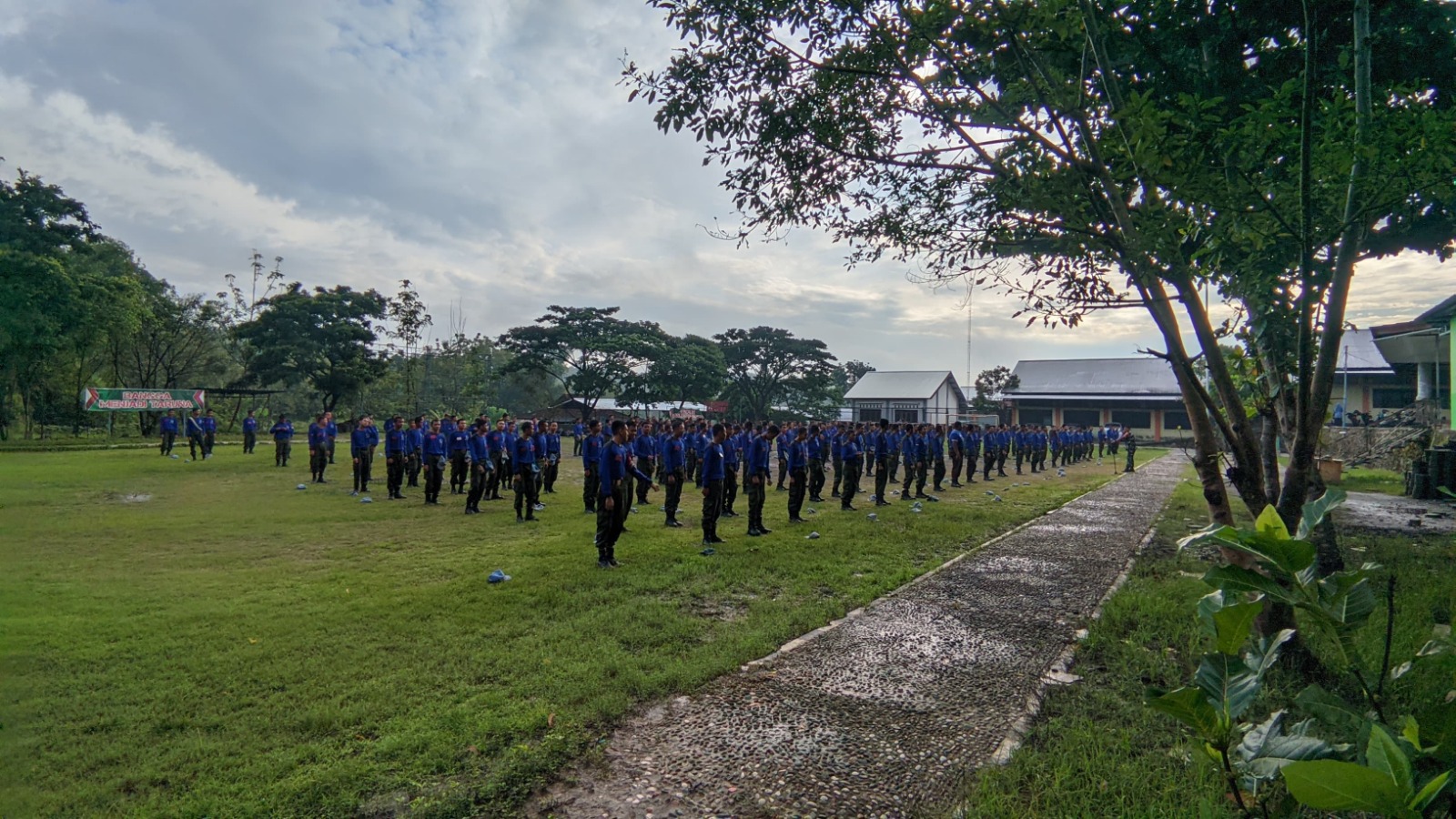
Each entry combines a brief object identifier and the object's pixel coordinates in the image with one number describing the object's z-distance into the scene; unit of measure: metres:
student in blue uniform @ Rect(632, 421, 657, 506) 13.72
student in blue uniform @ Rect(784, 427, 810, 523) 12.66
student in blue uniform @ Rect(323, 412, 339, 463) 17.01
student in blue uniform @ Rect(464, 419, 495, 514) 13.06
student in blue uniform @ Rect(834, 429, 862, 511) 13.98
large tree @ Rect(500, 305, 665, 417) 34.97
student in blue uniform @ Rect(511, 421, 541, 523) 11.95
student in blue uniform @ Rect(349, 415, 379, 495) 15.26
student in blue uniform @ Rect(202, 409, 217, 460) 22.13
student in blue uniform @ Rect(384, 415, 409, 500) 14.66
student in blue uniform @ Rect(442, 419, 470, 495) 14.72
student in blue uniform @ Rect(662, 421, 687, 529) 12.00
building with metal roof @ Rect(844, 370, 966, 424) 46.97
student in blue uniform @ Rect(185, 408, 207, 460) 21.41
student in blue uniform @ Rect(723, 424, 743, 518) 13.18
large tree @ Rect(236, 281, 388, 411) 34.25
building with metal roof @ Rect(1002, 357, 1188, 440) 43.75
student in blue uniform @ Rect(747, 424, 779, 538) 11.01
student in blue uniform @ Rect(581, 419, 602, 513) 11.27
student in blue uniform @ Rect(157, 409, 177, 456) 22.34
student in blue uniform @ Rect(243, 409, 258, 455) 24.19
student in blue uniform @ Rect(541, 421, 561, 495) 15.81
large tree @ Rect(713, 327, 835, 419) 47.03
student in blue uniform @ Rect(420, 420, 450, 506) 14.05
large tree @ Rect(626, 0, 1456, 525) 3.28
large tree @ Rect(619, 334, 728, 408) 35.59
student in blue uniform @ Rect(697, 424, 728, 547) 9.83
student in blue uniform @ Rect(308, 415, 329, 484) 16.89
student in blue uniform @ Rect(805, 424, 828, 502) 14.85
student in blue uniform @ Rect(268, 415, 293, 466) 20.30
